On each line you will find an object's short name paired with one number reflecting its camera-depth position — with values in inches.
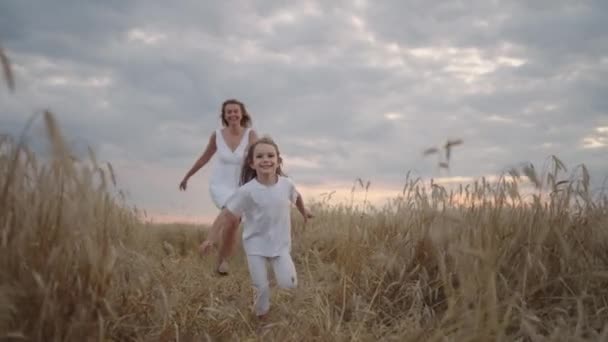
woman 240.7
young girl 160.1
